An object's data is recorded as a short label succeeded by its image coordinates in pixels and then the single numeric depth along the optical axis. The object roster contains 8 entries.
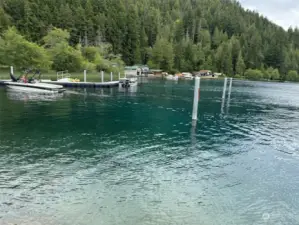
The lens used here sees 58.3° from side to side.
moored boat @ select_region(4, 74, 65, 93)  37.69
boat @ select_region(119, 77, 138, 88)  54.81
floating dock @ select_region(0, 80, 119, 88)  49.12
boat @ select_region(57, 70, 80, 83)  50.12
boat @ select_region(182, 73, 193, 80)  112.65
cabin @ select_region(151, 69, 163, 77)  123.69
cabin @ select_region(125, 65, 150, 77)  106.98
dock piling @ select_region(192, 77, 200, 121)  20.16
